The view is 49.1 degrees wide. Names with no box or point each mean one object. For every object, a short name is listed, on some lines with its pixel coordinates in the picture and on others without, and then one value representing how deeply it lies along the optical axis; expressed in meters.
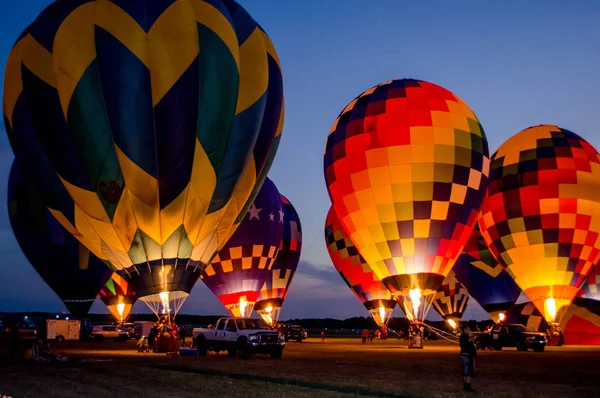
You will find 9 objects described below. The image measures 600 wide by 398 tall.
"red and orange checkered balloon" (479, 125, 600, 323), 29.98
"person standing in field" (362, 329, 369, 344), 38.94
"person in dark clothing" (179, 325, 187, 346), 25.89
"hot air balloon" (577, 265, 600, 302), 36.97
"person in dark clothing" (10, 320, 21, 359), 19.45
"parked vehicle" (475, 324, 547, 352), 25.22
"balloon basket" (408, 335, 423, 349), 26.49
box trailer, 39.50
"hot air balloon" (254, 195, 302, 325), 41.09
